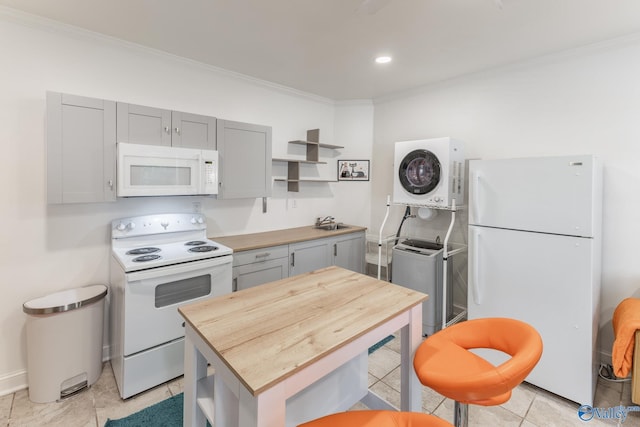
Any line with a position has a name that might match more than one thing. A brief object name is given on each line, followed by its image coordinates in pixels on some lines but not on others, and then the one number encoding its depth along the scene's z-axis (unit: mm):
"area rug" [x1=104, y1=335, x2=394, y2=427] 1843
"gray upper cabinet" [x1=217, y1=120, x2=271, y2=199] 2801
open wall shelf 3640
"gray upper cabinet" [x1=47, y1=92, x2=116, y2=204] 2008
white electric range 2020
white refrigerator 2002
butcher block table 960
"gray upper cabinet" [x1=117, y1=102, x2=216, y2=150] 2252
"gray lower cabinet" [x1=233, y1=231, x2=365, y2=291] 2749
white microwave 2219
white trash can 1994
